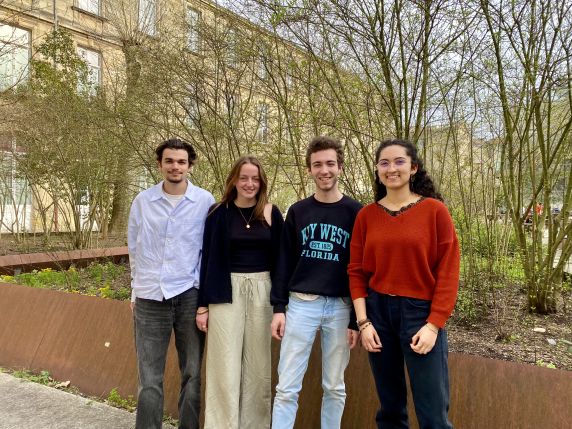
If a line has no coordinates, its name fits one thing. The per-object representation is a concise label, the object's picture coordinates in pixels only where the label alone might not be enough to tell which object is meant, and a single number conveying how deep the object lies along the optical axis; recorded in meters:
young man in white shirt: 2.86
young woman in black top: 2.74
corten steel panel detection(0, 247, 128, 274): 7.70
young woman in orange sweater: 2.15
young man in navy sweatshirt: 2.53
